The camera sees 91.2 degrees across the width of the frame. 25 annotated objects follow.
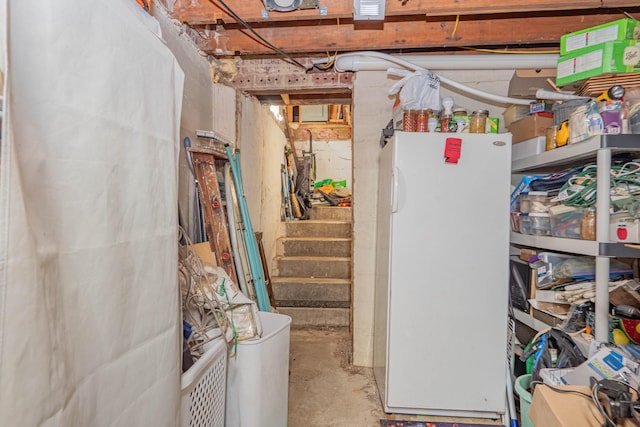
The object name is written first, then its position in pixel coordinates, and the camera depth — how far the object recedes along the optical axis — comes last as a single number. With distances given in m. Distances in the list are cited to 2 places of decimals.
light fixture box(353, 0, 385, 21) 1.66
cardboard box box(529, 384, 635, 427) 0.88
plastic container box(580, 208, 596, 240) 1.37
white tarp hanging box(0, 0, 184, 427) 0.48
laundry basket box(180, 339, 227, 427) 0.98
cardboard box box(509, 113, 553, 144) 1.77
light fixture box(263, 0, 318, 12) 1.67
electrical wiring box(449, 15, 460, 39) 1.88
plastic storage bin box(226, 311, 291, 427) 1.27
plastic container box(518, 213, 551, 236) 1.68
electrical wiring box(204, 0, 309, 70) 1.67
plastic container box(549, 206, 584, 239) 1.47
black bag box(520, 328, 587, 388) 1.39
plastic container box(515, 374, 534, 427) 1.46
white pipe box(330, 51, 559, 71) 2.12
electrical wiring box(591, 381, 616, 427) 0.84
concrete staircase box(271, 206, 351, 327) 3.07
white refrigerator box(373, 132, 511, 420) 1.78
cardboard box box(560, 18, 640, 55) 1.45
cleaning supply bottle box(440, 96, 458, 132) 1.89
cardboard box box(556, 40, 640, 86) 1.43
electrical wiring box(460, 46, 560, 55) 2.09
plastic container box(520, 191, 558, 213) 1.69
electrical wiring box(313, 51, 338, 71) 2.28
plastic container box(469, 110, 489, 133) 1.85
